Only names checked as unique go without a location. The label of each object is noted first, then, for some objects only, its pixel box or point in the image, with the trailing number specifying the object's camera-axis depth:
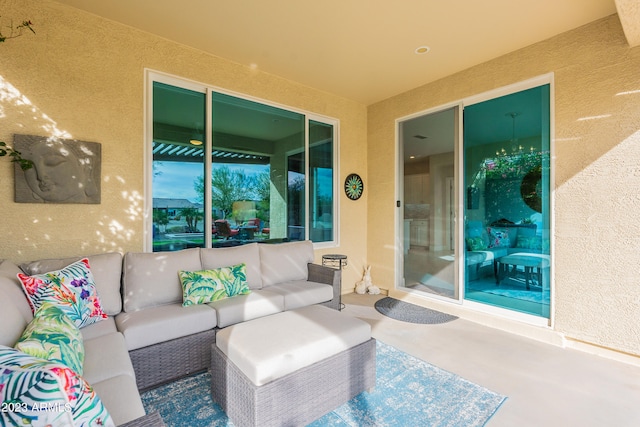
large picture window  3.17
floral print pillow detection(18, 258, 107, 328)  1.82
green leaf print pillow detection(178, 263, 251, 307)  2.55
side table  4.11
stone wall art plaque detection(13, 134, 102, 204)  2.41
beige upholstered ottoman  1.60
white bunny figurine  4.80
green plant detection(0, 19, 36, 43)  2.38
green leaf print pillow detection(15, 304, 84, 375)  1.17
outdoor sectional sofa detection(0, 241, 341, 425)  1.46
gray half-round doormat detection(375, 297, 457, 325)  3.58
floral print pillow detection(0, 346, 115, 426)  0.74
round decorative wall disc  4.82
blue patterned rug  1.81
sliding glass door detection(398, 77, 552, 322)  3.21
